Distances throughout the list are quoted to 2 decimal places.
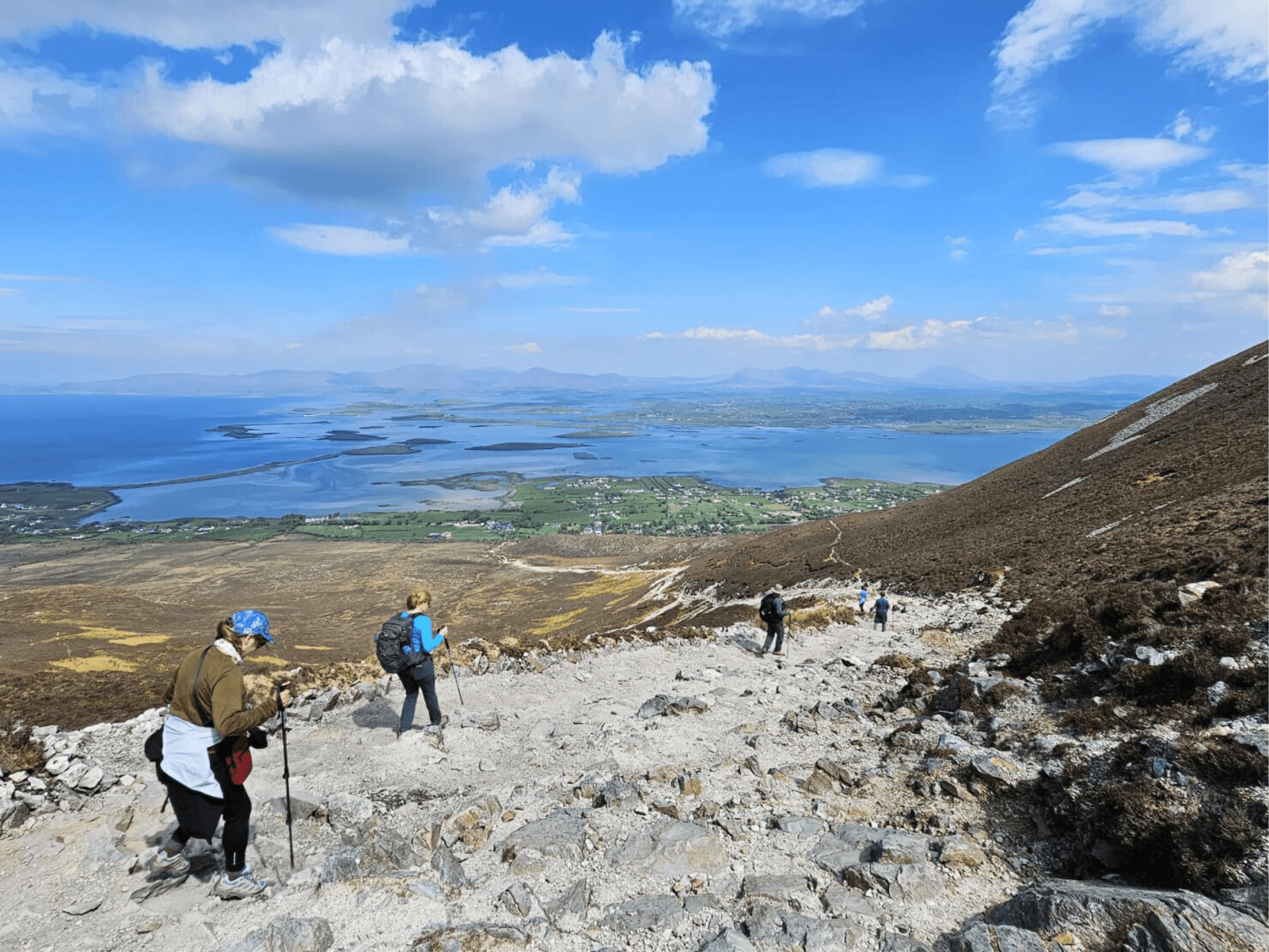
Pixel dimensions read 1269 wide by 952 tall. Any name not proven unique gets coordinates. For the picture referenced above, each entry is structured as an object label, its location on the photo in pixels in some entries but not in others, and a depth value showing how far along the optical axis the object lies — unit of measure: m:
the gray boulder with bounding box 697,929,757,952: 4.87
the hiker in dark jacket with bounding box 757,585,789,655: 15.34
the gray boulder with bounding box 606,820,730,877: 6.14
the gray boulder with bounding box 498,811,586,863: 6.41
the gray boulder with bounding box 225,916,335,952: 5.05
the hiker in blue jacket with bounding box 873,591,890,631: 17.11
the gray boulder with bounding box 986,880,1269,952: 3.92
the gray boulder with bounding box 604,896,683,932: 5.32
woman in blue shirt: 9.11
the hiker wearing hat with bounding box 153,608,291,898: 5.25
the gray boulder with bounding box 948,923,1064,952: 4.30
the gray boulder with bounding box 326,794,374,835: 7.03
